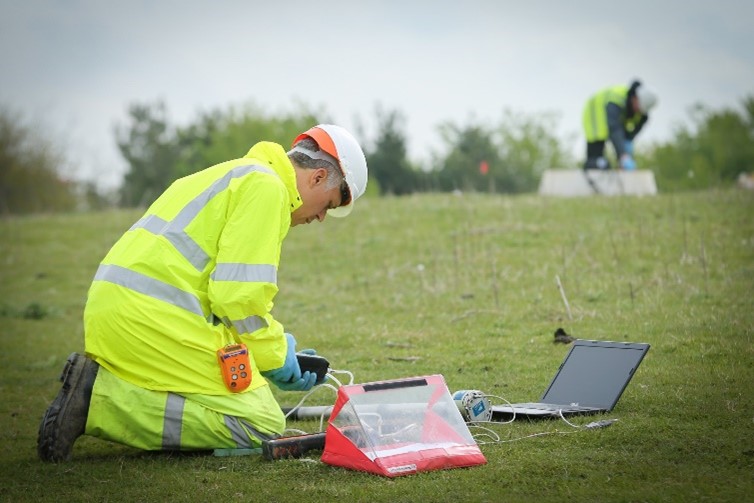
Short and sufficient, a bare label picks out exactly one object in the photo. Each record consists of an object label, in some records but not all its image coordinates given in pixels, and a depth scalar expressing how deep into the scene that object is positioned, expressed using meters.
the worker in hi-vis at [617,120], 38.41
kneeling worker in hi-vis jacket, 11.04
